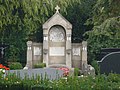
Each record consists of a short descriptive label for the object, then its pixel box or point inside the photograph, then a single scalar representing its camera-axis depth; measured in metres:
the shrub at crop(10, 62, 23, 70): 21.35
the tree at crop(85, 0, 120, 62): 16.14
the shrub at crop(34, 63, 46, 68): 22.95
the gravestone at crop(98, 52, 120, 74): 10.04
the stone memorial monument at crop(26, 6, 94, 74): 25.33
